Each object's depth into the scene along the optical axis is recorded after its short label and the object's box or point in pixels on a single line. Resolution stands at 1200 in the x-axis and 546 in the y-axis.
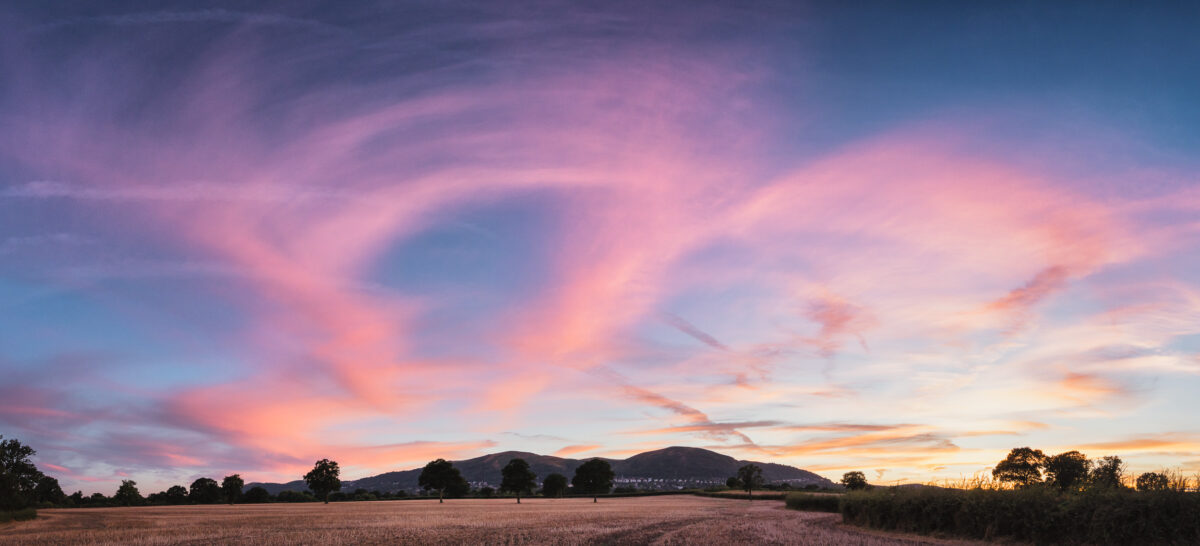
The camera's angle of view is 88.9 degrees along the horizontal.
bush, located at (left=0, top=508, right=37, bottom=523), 53.81
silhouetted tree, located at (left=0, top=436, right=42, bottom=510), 59.56
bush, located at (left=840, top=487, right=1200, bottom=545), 24.11
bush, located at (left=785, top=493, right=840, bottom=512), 74.08
